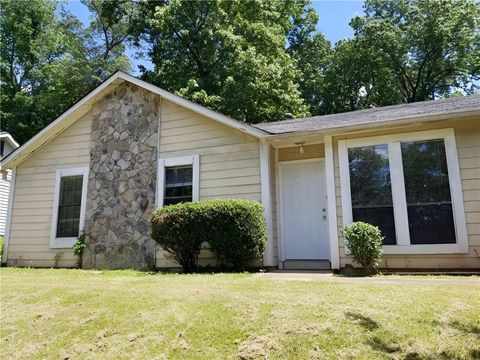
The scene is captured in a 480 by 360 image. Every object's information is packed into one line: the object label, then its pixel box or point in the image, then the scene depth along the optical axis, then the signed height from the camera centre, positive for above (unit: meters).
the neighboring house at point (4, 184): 19.52 +3.29
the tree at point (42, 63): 25.86 +13.27
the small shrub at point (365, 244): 6.93 +0.05
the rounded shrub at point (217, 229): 7.44 +0.37
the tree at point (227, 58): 19.06 +10.33
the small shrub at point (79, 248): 9.61 +0.00
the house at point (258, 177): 7.16 +1.56
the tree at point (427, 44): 23.00 +12.20
